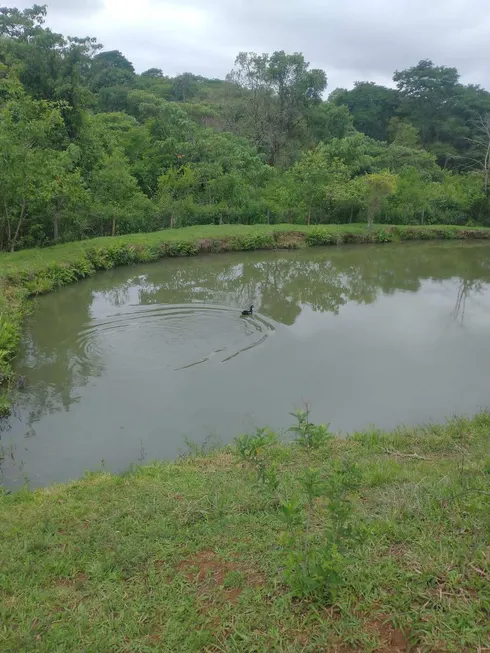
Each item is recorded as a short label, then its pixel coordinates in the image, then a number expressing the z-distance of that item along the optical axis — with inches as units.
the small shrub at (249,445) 120.8
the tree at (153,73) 1853.3
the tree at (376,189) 750.5
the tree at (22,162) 464.4
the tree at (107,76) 1210.4
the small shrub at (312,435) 118.3
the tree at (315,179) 770.8
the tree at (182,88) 1471.5
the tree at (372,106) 1325.0
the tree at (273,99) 1011.9
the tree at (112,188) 619.5
